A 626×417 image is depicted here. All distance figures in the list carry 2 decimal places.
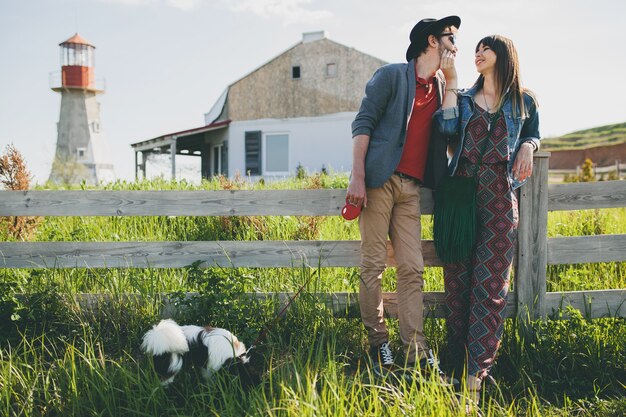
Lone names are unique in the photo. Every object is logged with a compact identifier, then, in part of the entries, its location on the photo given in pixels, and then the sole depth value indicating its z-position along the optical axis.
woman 3.33
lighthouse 37.88
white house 20.27
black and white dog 2.93
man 3.38
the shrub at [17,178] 5.75
